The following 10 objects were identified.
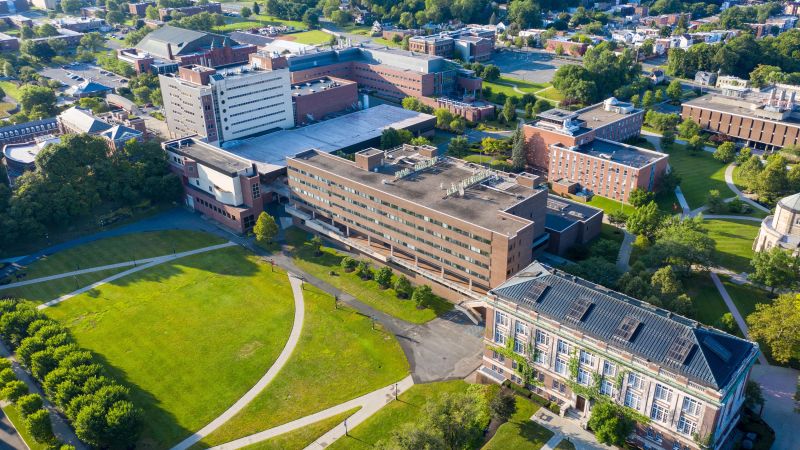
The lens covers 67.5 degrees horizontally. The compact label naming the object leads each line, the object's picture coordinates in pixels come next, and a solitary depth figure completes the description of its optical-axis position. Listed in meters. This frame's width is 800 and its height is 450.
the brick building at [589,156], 139.75
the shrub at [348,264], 113.19
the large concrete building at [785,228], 108.25
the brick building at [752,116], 162.88
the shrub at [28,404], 77.75
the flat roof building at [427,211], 99.75
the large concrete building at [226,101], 162.38
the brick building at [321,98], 183.00
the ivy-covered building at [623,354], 67.62
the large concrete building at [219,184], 129.12
